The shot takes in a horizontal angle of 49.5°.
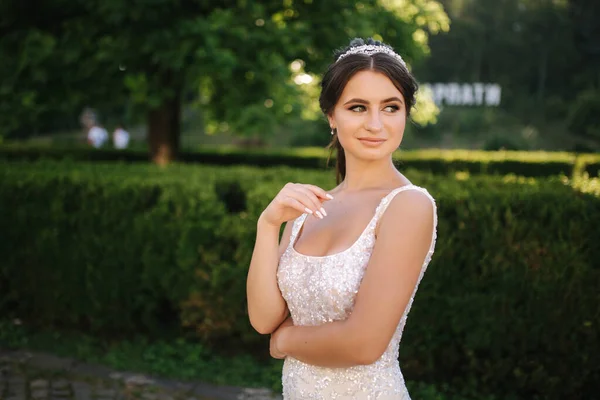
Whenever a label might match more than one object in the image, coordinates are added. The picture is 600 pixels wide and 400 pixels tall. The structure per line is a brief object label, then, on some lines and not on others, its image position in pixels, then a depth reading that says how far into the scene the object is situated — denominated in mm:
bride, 1764
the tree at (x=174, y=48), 7910
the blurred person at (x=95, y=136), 20047
